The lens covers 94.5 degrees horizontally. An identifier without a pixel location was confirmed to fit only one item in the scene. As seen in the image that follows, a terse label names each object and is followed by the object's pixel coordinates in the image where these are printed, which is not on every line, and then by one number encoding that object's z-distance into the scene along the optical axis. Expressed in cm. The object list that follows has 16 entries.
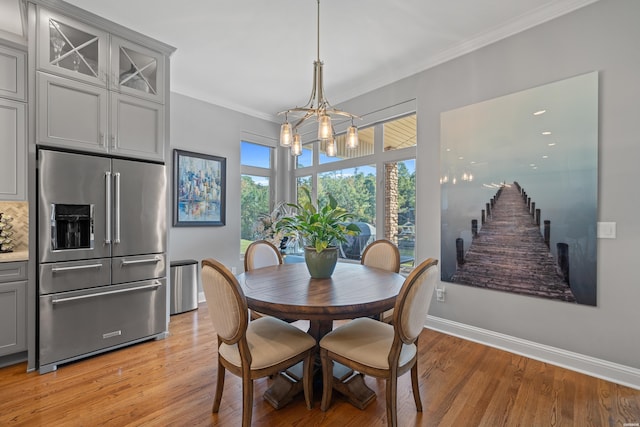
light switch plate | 218
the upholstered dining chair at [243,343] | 152
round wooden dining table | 158
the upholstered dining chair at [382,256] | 268
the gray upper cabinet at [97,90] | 233
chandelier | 208
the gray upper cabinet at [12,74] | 240
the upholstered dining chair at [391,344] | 152
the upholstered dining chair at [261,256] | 272
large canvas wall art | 229
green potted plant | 217
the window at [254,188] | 469
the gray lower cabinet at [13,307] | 229
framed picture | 387
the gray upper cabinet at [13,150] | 244
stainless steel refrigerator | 229
